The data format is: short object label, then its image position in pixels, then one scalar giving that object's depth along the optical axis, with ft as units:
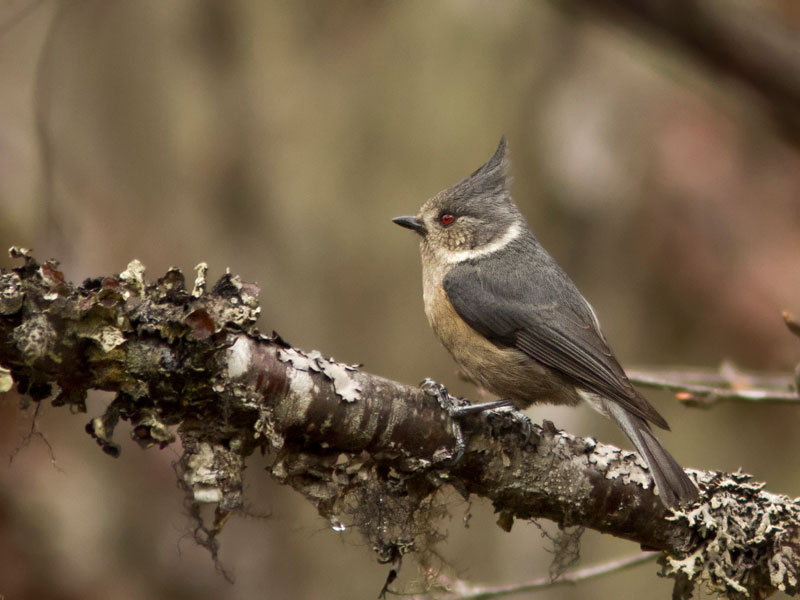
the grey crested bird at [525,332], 21.48
